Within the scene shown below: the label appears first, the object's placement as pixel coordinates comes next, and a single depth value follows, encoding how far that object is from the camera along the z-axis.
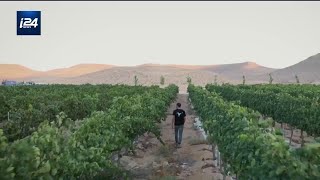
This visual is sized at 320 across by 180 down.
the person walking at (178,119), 19.88
